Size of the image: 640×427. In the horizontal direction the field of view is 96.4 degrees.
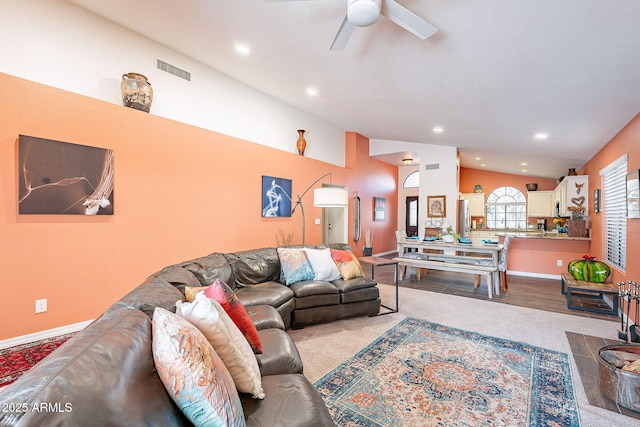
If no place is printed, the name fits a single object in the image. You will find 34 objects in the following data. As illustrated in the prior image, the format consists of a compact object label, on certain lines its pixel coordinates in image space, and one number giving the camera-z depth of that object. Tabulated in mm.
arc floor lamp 3746
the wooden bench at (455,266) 4559
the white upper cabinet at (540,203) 8016
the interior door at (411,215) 10414
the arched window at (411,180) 10336
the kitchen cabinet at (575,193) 5516
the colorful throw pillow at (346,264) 3695
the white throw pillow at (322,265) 3584
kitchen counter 5311
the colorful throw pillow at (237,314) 1691
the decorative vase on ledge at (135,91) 3441
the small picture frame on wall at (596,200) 4740
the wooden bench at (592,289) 3791
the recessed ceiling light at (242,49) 3609
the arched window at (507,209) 9086
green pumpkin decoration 4105
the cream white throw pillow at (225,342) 1266
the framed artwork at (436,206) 7352
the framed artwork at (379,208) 8744
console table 3709
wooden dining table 4844
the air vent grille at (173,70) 3939
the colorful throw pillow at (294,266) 3469
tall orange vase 6004
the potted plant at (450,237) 5550
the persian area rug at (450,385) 1878
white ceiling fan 2062
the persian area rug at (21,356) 2297
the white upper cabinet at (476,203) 9133
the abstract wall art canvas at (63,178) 2768
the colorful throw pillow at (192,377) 914
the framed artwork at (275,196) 5246
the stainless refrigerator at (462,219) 7309
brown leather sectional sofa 663
